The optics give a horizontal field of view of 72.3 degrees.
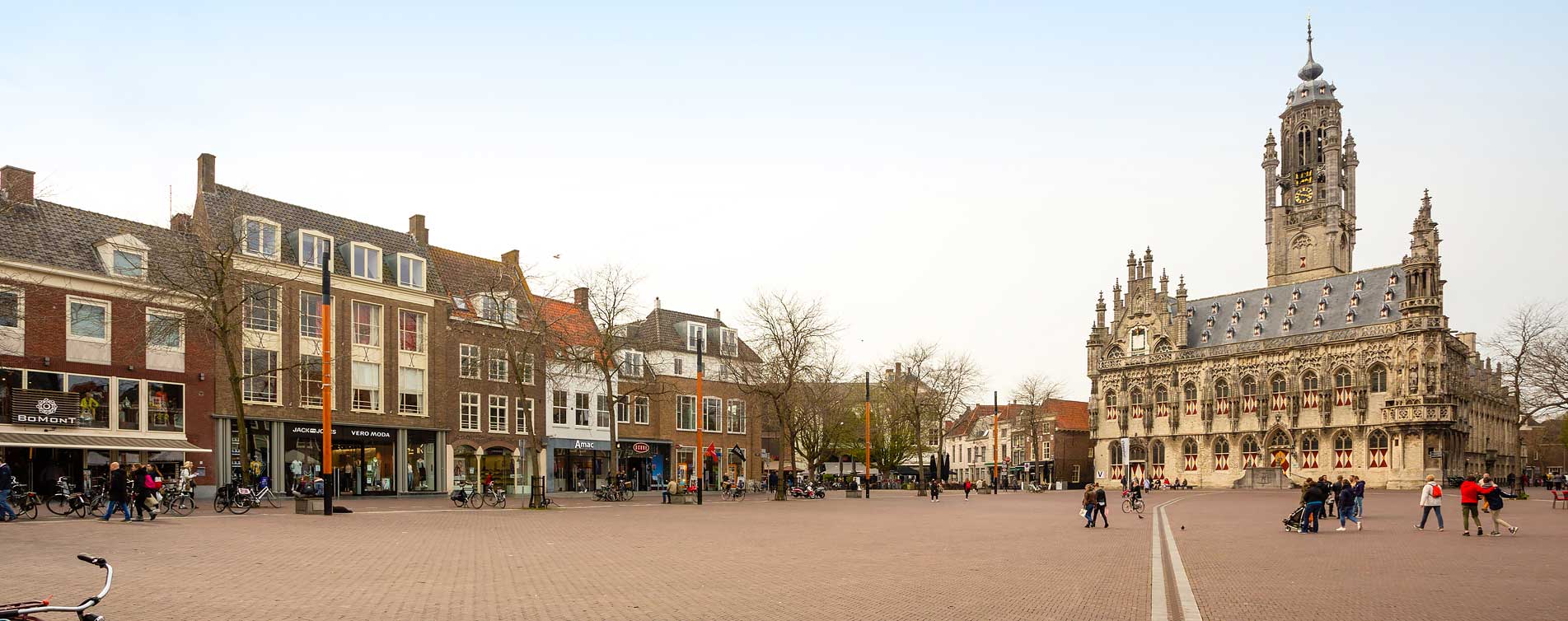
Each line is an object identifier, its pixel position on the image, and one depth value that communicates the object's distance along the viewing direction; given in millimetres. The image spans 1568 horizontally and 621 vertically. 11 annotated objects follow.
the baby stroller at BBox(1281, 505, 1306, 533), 26250
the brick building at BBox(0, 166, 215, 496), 36250
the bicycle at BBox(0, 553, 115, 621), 6133
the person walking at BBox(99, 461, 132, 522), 24698
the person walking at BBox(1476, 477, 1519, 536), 23469
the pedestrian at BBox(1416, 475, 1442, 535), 26422
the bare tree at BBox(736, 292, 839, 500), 52031
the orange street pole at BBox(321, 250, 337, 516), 30453
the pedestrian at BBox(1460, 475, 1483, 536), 24000
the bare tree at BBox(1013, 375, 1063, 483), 94688
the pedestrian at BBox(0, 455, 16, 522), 24500
